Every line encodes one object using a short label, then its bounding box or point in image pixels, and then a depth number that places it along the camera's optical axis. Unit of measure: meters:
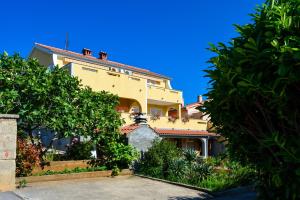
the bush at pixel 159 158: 11.00
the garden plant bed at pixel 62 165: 10.00
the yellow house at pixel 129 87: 18.17
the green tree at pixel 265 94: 3.14
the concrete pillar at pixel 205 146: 22.50
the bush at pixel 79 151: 12.09
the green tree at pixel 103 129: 11.26
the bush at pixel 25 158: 9.18
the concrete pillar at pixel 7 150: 7.51
